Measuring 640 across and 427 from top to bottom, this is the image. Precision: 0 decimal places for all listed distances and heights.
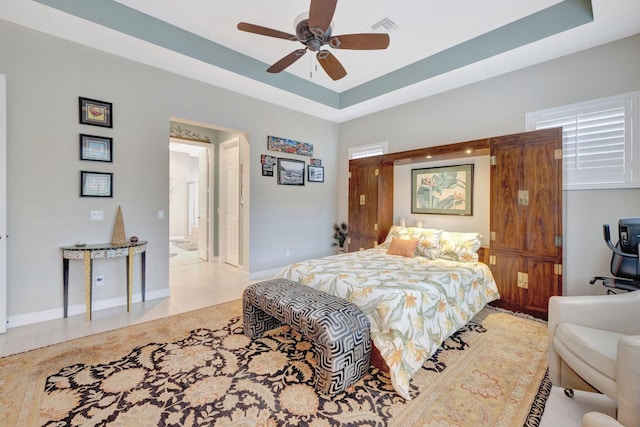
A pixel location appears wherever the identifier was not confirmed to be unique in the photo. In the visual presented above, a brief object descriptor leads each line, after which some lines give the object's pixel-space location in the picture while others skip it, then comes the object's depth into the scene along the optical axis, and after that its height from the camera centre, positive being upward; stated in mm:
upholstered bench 1865 -855
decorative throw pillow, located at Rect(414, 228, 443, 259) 3720 -450
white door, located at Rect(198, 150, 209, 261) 6484 +58
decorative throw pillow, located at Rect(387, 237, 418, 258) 3770 -508
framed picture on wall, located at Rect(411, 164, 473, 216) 4059 +326
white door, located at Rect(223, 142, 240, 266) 5641 +140
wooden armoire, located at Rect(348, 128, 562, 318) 3062 -45
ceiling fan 2275 +1559
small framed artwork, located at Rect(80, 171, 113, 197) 3199 +294
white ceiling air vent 3115 +2146
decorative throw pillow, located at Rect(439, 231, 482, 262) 3539 -460
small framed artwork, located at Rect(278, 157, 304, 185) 5047 +720
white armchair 1321 -785
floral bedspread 2051 -752
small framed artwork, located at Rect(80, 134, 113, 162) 3186 +719
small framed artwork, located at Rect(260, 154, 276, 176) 4816 +818
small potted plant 5836 -537
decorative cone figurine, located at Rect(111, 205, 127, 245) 3344 -304
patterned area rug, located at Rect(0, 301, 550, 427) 1682 -1249
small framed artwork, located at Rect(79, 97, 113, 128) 3178 +1129
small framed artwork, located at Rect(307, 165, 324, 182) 5500 +746
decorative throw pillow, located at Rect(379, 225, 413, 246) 4145 -347
